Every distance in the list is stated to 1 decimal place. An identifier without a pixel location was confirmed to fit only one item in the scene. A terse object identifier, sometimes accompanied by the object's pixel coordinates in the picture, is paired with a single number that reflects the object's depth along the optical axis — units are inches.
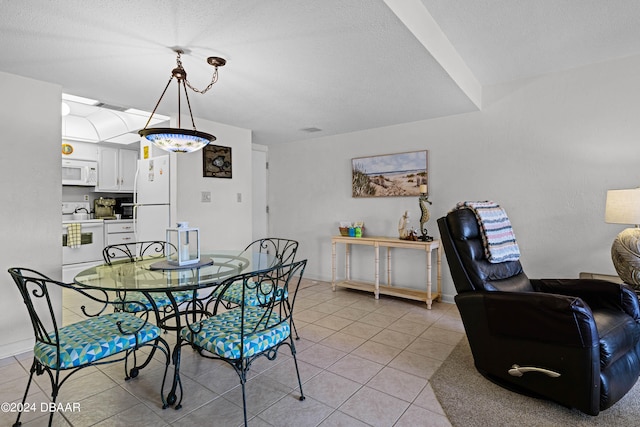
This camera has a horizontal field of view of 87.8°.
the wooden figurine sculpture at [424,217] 149.2
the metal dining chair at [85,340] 60.8
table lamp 92.8
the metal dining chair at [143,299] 93.7
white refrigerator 149.0
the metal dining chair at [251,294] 91.0
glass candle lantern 88.5
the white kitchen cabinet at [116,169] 214.1
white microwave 200.5
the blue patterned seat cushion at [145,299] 93.9
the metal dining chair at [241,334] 66.7
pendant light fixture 84.6
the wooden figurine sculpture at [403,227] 155.9
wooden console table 145.1
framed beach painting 160.2
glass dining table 68.8
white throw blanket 92.1
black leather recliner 67.7
